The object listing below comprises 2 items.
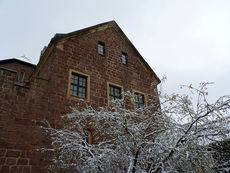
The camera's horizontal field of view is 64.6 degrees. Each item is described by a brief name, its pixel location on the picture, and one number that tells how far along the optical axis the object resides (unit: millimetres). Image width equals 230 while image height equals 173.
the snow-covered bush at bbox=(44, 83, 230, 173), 3871
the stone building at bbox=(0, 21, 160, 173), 6152
